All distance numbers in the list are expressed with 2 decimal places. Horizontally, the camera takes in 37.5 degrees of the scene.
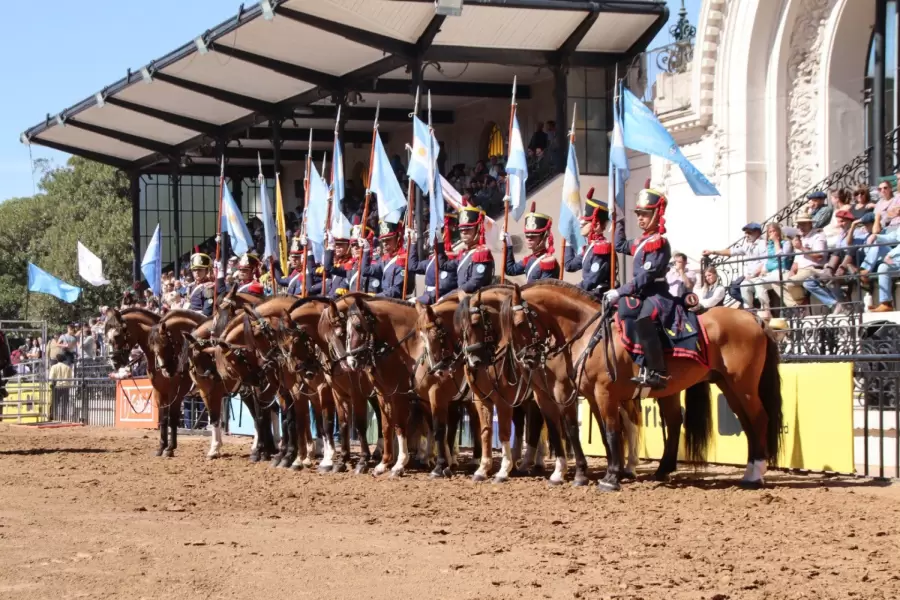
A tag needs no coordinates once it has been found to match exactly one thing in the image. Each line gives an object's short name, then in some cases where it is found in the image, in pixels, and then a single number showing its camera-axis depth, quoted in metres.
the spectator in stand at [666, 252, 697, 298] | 17.05
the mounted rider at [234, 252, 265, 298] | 19.19
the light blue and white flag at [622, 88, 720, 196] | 14.69
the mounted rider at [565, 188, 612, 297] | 13.80
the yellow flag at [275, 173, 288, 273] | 21.53
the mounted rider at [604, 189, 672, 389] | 11.70
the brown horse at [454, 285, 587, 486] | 12.60
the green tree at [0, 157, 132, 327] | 48.75
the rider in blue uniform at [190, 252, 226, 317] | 20.50
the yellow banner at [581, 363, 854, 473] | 12.46
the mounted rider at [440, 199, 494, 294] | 14.67
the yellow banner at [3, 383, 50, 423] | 29.48
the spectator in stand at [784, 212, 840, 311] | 15.66
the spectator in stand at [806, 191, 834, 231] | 17.58
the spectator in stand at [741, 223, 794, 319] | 16.39
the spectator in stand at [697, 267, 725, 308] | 16.64
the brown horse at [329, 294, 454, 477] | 13.73
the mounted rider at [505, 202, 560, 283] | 14.38
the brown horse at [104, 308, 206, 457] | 17.81
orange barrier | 26.00
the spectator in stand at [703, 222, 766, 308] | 17.17
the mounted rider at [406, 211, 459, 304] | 15.75
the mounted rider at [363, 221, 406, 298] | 16.69
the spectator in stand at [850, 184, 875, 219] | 16.55
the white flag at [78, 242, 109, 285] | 32.09
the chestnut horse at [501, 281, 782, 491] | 12.08
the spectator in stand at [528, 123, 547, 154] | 25.73
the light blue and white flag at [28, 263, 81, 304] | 31.33
